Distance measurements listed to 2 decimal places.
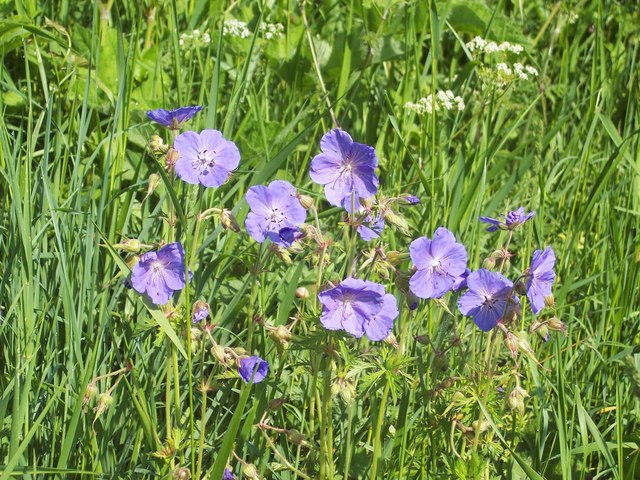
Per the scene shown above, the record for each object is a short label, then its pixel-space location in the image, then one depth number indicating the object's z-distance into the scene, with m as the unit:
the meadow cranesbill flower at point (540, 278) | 1.24
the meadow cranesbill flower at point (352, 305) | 1.19
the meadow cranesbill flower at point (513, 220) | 1.25
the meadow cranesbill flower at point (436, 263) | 1.22
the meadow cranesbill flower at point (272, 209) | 1.24
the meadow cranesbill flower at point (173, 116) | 1.21
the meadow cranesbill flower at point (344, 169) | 1.23
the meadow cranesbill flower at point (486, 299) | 1.24
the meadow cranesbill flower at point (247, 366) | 1.23
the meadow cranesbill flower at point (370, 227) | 1.23
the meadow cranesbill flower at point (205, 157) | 1.22
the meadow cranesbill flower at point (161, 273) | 1.21
